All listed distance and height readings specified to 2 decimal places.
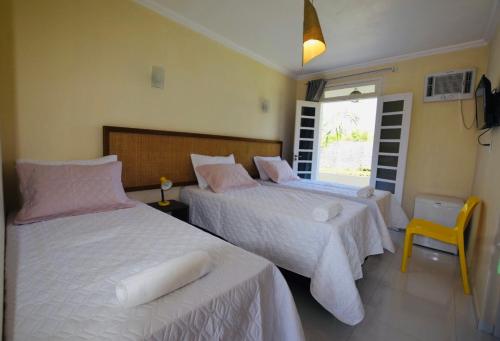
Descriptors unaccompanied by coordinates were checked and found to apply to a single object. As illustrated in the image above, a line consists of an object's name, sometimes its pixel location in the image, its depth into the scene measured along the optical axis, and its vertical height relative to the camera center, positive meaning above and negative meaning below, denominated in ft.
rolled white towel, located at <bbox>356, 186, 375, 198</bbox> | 8.13 -1.45
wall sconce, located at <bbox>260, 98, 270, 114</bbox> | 12.09 +2.27
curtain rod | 10.96 +4.08
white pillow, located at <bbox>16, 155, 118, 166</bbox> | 5.33 -0.60
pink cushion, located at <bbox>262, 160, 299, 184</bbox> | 10.69 -1.10
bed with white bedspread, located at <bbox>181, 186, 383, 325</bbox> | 4.82 -2.23
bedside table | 7.34 -2.13
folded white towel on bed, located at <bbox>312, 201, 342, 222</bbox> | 5.34 -1.49
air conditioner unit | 9.14 +2.96
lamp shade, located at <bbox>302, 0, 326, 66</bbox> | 4.27 +2.20
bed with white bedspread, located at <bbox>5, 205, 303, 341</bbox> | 2.27 -1.81
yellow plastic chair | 6.38 -2.33
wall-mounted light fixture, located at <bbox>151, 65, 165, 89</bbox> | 7.66 +2.23
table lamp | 7.59 -1.44
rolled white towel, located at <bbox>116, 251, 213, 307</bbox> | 2.48 -1.61
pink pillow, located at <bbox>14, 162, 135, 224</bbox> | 4.79 -1.20
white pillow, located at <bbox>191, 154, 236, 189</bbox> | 8.62 -0.66
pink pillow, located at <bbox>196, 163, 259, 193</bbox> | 8.17 -1.19
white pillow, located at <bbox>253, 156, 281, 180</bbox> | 11.30 -0.90
